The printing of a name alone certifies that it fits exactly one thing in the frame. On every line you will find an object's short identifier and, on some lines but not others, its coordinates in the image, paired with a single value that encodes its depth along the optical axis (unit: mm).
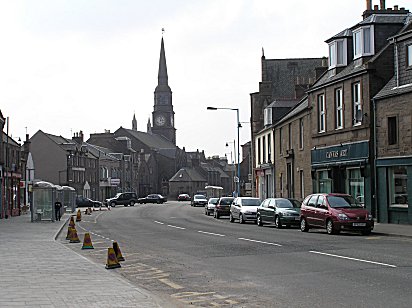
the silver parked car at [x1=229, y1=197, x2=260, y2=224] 38969
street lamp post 55625
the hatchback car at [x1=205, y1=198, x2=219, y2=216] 54056
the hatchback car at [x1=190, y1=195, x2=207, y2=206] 83550
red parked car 26500
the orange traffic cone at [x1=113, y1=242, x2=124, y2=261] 17795
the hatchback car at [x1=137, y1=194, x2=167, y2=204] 106625
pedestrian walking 44000
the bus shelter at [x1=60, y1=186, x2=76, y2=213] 61781
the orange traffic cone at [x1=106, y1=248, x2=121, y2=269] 16422
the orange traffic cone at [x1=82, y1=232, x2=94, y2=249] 22625
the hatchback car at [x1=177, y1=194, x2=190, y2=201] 131750
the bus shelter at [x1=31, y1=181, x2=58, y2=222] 42250
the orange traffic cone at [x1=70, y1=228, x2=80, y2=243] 26108
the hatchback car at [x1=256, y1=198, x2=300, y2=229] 32844
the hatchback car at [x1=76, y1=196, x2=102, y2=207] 86038
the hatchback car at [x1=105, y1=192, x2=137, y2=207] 91375
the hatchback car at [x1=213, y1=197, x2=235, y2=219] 47884
